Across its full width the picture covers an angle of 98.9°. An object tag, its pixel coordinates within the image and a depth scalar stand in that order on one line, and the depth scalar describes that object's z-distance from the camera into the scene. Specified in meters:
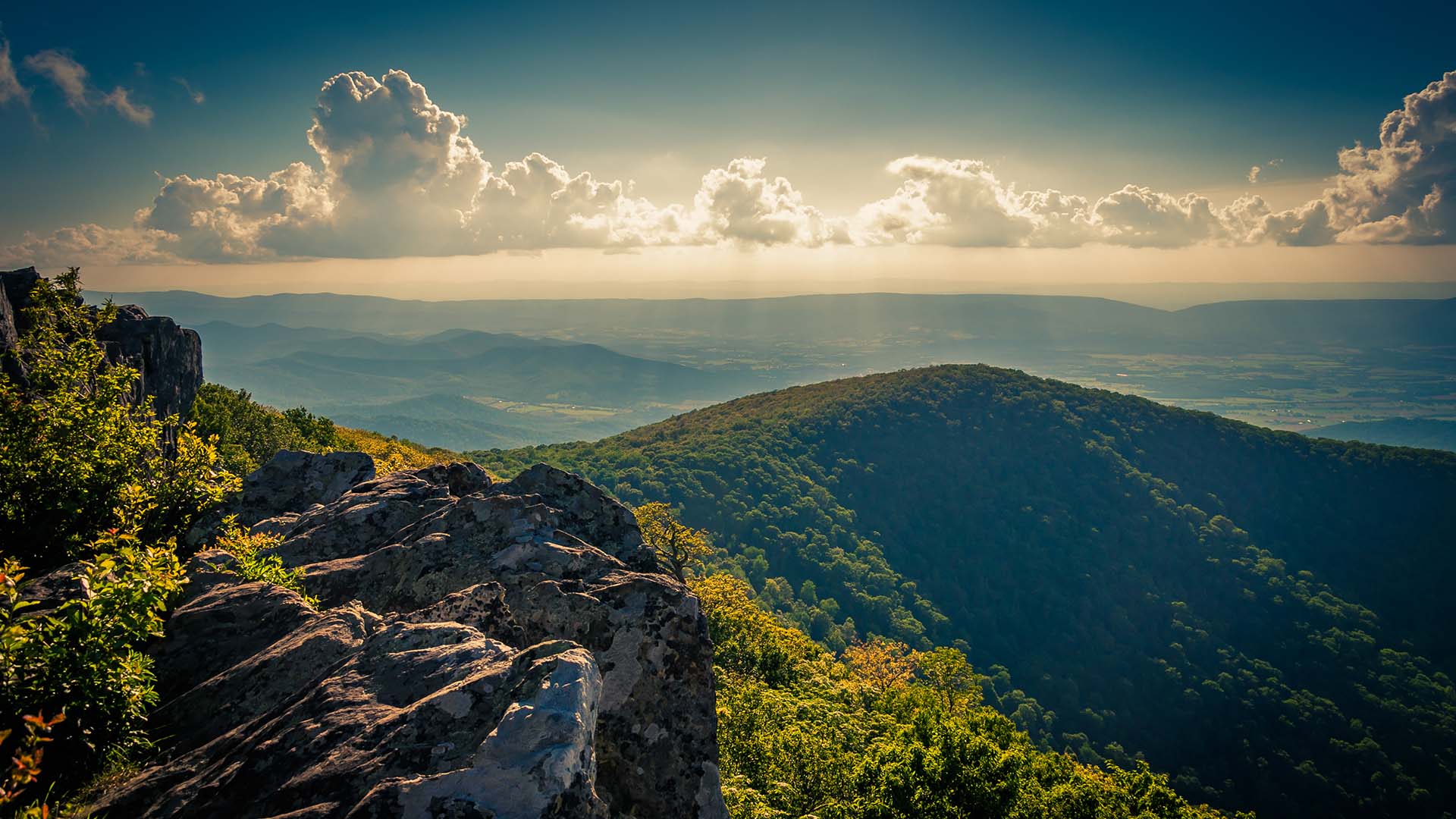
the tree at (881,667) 61.25
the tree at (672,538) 55.19
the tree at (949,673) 55.31
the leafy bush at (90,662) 7.40
